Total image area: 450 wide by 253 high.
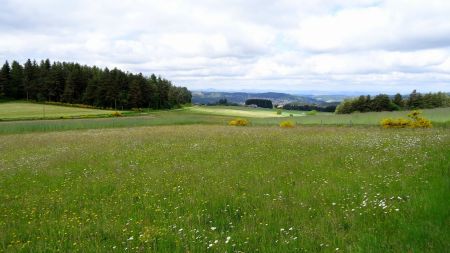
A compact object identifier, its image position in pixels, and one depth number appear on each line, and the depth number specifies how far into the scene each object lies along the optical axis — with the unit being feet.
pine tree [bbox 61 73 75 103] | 364.79
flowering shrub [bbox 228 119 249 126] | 177.79
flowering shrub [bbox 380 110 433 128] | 112.57
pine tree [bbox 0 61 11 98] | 369.30
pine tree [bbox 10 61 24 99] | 378.12
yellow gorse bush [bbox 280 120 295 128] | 152.73
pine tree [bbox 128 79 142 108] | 370.71
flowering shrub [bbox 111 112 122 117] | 275.16
